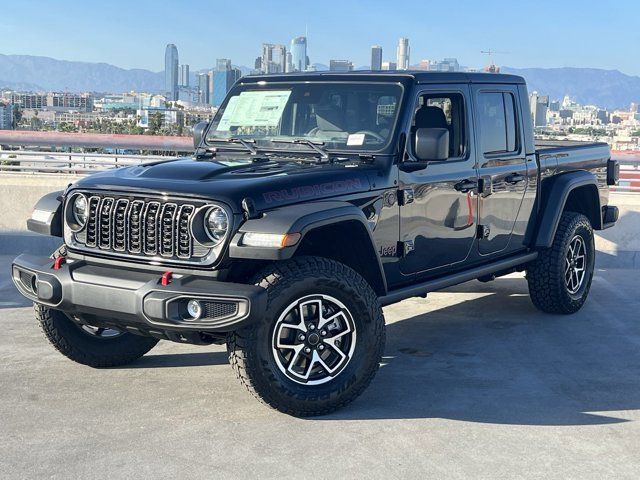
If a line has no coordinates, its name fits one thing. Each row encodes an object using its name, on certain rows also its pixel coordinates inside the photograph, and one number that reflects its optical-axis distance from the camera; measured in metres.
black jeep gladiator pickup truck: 4.78
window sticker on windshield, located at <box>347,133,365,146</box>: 5.85
